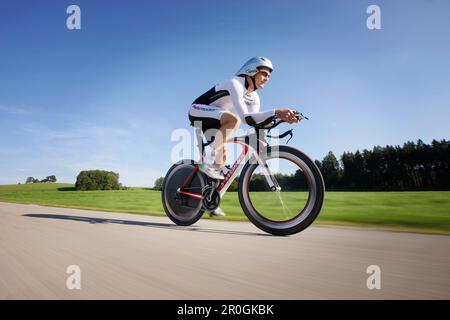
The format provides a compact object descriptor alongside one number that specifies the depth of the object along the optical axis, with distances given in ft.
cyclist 12.47
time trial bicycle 10.73
